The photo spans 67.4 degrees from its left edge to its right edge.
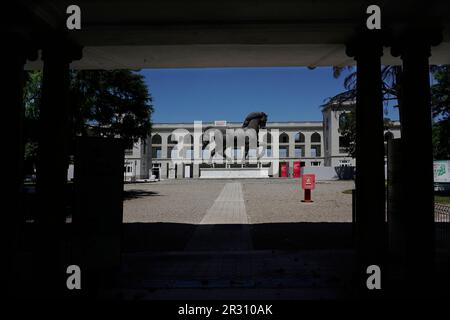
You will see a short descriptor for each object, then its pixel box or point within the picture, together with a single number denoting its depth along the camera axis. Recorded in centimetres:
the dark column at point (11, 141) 471
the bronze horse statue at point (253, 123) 4469
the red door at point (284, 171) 6356
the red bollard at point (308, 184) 1736
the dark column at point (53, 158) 525
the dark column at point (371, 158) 527
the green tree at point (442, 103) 2350
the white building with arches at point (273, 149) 6781
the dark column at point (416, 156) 521
